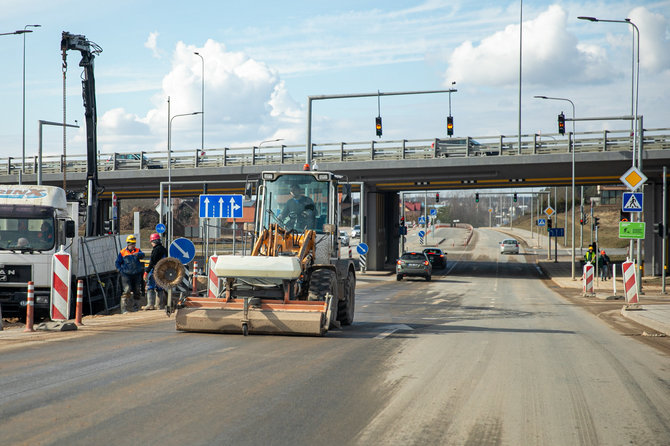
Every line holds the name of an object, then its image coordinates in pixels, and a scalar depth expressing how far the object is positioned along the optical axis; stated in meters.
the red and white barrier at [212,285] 17.53
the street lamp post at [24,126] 46.09
